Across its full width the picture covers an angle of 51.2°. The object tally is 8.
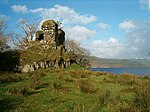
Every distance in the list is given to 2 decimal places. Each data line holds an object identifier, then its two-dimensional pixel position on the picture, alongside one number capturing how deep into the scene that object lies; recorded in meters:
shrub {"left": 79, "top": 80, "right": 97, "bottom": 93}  10.34
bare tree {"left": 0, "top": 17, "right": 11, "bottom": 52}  27.06
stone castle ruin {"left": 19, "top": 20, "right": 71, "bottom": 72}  23.94
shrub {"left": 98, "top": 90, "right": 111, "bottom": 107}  7.89
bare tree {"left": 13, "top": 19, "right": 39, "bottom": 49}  36.41
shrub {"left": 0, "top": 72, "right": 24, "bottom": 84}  13.39
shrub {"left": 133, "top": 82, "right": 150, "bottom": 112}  6.37
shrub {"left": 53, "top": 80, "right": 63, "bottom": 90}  11.05
